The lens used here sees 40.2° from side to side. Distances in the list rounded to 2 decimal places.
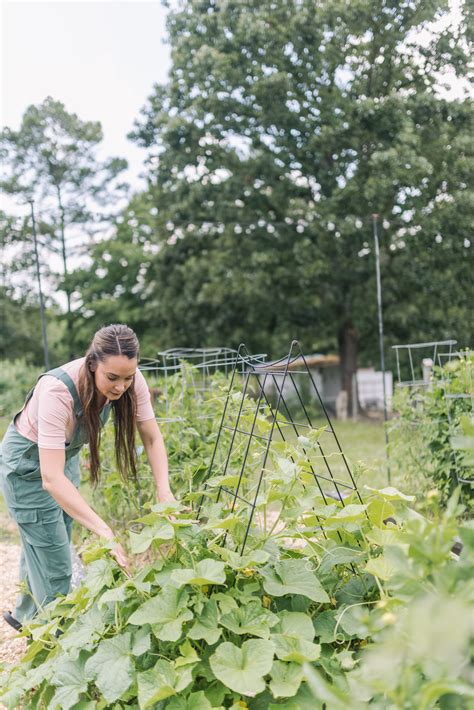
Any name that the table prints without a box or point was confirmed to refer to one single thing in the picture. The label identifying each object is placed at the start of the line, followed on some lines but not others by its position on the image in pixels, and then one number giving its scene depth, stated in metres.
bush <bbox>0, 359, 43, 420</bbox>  12.44
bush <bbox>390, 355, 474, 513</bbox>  4.18
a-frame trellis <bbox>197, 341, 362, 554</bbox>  1.84
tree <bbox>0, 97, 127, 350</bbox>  17.97
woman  2.18
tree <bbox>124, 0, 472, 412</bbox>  11.49
